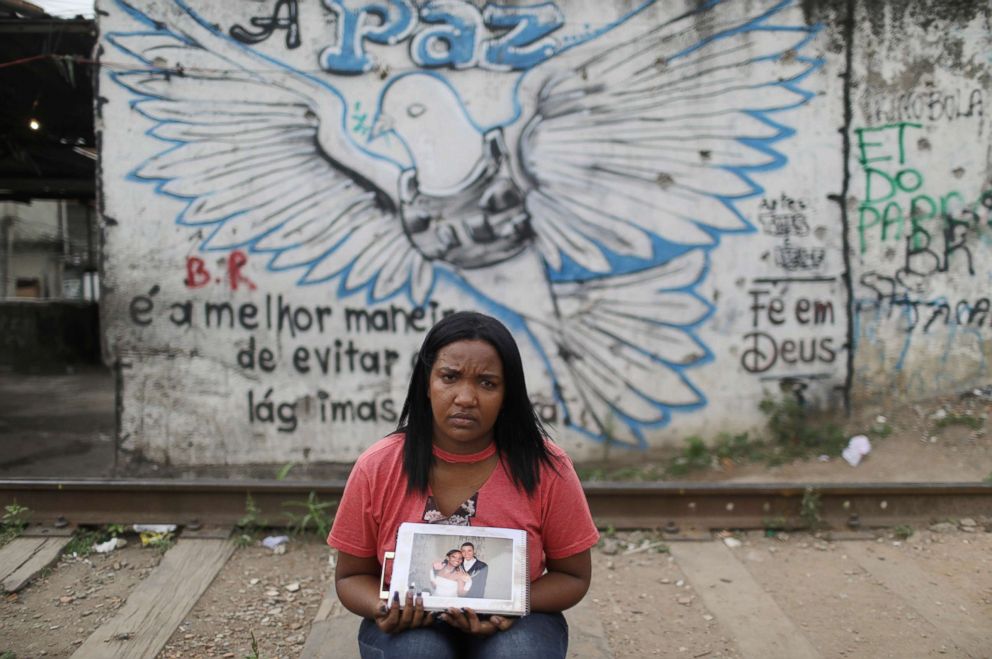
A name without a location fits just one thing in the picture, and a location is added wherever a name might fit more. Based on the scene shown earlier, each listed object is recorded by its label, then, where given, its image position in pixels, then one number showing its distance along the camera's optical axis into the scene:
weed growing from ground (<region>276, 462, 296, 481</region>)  4.92
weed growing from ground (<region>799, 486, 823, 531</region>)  3.85
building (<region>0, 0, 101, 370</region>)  5.59
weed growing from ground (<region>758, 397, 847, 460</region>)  5.21
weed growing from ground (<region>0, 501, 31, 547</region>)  3.66
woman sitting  1.77
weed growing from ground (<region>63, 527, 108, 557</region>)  3.56
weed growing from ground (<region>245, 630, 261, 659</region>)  2.58
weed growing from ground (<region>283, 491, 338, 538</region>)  3.74
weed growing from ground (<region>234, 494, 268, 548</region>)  3.78
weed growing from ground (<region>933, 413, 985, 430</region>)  5.25
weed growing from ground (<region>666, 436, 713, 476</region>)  5.11
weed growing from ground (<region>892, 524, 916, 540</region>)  3.79
